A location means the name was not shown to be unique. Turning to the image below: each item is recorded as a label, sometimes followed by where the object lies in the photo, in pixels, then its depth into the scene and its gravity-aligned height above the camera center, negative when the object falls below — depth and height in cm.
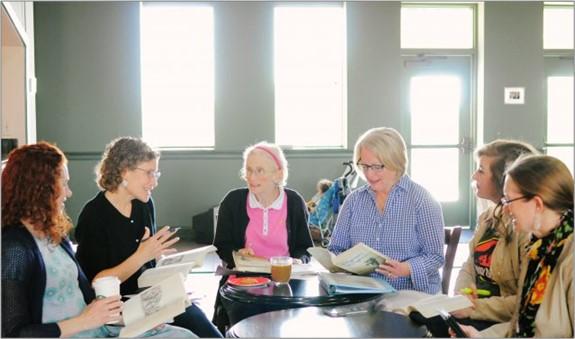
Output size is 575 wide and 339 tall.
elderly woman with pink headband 277 -40
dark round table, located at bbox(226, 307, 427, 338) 154 -52
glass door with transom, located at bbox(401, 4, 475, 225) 689 +41
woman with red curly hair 151 -33
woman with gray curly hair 218 -35
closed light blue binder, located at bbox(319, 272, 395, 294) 186 -49
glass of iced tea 203 -47
